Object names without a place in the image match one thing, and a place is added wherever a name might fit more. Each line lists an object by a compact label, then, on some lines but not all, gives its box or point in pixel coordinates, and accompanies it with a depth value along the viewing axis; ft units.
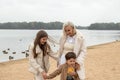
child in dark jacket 10.94
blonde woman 11.41
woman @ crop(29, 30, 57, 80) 11.53
